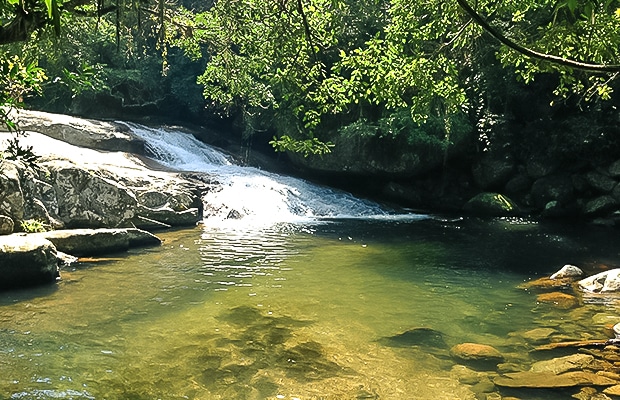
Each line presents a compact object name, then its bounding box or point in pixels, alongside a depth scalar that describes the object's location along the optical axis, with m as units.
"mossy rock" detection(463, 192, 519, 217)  18.58
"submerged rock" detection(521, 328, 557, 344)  6.23
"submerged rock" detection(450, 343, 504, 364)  5.65
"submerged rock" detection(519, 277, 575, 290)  8.88
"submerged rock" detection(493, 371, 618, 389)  4.91
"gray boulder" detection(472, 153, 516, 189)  19.75
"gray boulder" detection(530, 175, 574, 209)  18.42
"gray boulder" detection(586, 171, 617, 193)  17.56
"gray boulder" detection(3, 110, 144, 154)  18.36
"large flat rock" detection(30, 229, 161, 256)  10.21
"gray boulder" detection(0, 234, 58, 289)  7.86
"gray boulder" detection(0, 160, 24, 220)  10.02
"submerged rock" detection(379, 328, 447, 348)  6.10
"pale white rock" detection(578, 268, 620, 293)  8.39
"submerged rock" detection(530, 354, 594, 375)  5.25
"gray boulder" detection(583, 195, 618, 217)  17.27
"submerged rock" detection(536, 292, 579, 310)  7.70
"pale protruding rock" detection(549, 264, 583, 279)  9.41
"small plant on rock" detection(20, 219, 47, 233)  10.23
